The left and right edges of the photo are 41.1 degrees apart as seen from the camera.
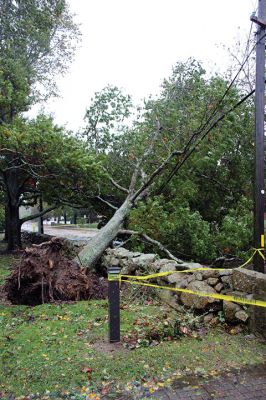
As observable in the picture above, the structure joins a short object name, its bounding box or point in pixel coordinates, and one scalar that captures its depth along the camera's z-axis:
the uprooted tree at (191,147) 9.19
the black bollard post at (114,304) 4.20
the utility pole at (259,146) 5.39
